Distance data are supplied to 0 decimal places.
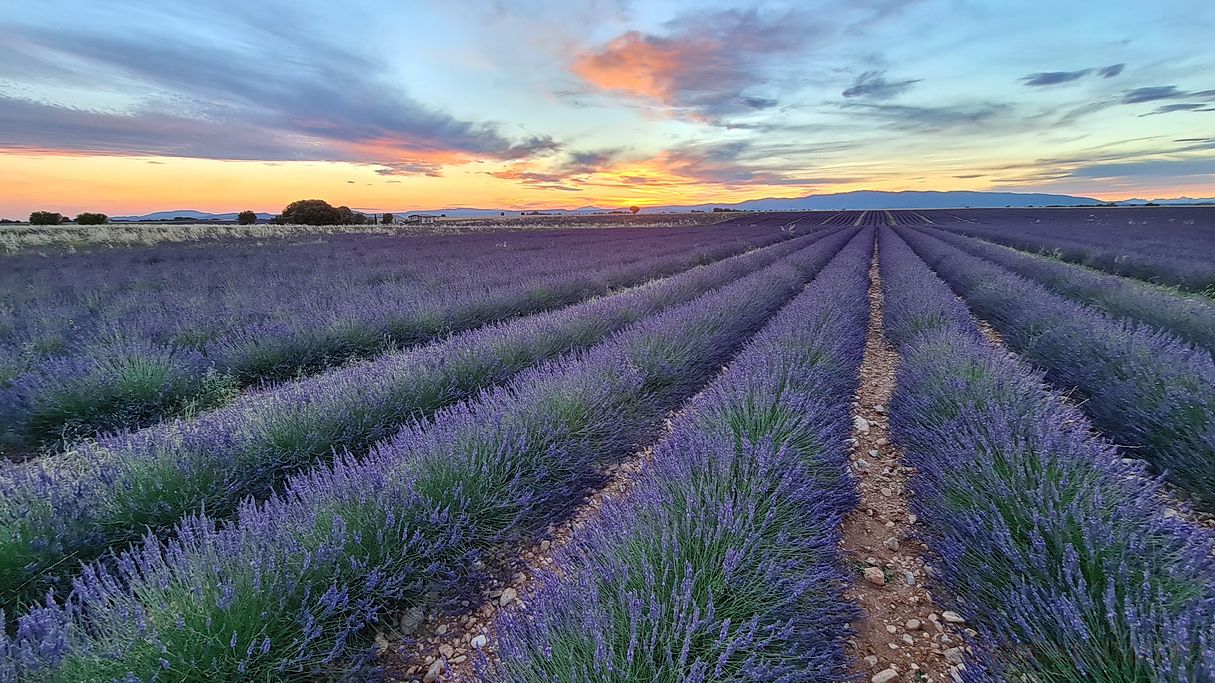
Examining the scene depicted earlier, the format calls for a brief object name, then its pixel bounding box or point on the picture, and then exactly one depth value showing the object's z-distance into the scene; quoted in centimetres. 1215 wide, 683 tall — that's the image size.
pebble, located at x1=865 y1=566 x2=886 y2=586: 228
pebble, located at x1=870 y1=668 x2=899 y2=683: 176
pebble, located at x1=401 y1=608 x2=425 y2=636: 209
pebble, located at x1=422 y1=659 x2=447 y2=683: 183
